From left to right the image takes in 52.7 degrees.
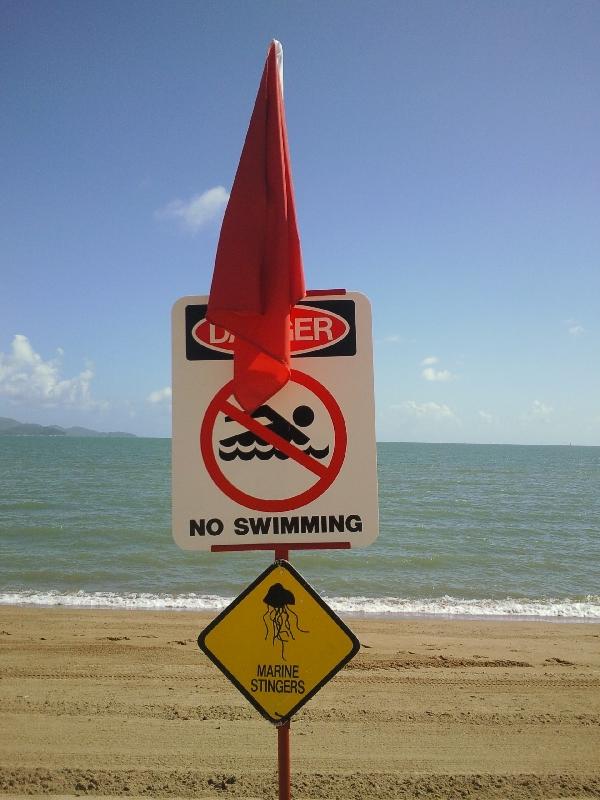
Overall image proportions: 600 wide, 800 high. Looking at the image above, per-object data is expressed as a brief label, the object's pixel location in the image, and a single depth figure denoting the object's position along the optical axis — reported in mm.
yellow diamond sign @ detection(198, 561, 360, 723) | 2051
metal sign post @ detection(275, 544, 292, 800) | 2078
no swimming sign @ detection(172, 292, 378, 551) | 2178
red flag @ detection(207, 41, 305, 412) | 2107
